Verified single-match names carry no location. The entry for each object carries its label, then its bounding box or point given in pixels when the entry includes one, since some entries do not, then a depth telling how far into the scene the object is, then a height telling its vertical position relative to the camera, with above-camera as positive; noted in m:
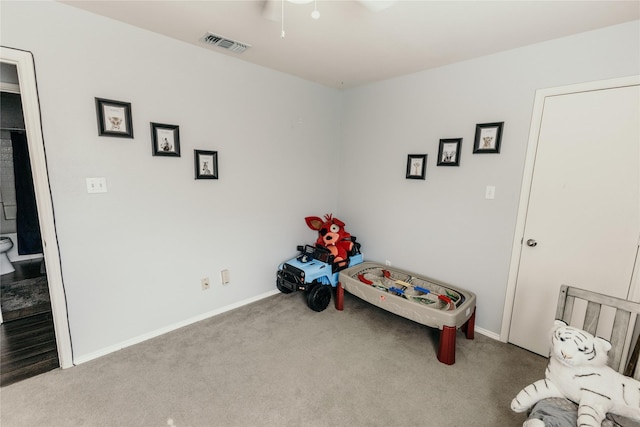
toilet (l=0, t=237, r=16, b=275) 3.68 -1.20
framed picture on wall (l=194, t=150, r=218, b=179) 2.45 +0.06
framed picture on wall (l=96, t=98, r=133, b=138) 1.96 +0.35
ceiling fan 1.42 +0.90
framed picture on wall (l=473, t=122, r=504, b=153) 2.31 +0.33
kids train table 2.13 -1.04
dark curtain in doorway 3.92 -0.48
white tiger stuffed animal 1.28 -0.94
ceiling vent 2.16 +1.00
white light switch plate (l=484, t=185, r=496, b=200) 2.38 -0.11
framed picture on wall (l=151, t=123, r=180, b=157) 2.20 +0.23
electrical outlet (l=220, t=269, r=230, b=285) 2.76 -1.01
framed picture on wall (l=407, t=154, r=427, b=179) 2.78 +0.10
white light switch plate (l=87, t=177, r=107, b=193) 1.98 -0.12
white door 1.84 -0.16
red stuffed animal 3.08 -0.69
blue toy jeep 2.81 -1.01
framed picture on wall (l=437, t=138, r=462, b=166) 2.55 +0.23
